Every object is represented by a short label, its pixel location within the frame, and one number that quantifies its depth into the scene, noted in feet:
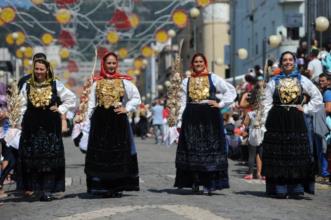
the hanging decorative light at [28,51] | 147.28
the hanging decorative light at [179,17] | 117.39
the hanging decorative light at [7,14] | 103.68
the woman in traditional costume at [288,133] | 37.58
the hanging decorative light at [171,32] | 139.74
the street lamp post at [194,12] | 120.88
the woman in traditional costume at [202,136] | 38.37
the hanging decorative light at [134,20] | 125.90
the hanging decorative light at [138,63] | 158.86
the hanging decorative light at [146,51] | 146.20
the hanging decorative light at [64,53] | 145.04
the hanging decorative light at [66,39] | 144.87
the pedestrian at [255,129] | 49.88
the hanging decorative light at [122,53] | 143.95
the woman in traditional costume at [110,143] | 37.32
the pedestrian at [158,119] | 117.60
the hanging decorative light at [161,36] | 129.08
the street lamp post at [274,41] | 93.56
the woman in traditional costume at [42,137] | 37.06
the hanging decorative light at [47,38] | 130.72
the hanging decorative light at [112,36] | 132.16
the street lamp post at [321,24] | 79.58
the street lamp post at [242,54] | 120.78
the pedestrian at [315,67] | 65.25
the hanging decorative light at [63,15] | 117.84
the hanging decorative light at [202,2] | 98.02
